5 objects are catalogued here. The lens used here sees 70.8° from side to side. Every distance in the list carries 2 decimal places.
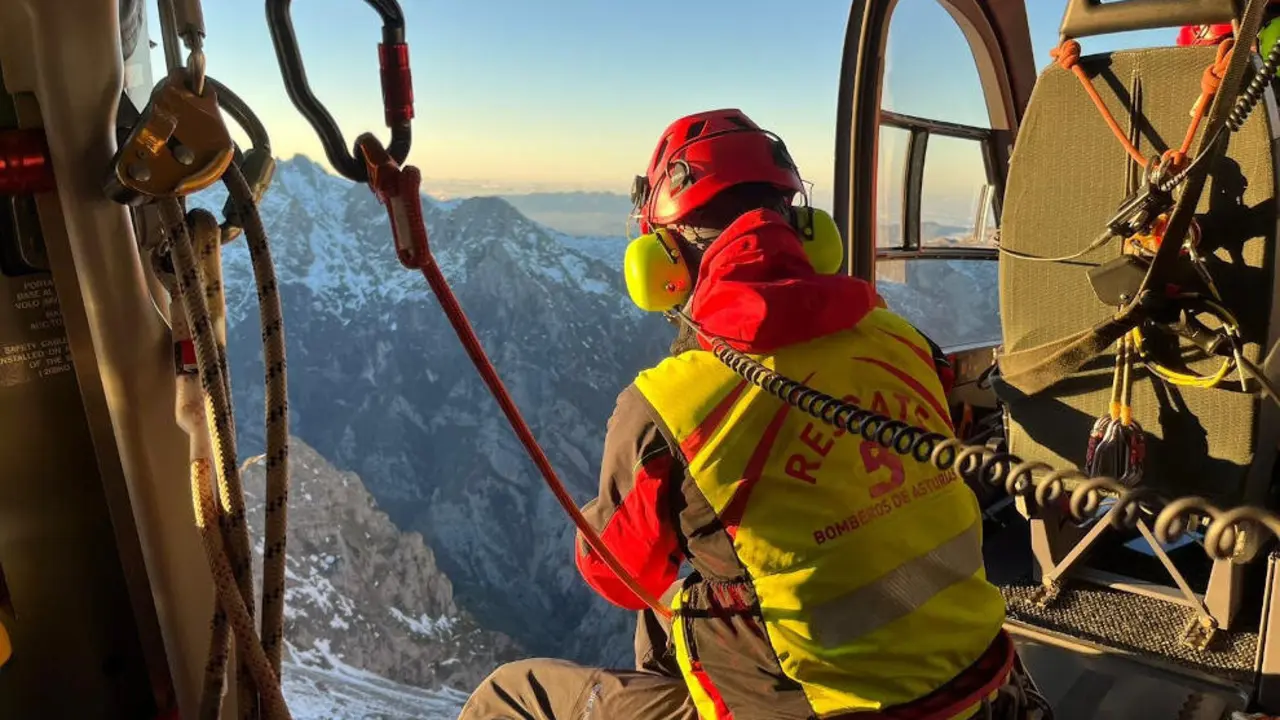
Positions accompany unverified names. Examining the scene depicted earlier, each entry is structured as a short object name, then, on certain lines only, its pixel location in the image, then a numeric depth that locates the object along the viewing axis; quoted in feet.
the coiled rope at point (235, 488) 2.65
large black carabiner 2.57
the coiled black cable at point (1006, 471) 2.28
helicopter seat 5.68
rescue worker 3.76
